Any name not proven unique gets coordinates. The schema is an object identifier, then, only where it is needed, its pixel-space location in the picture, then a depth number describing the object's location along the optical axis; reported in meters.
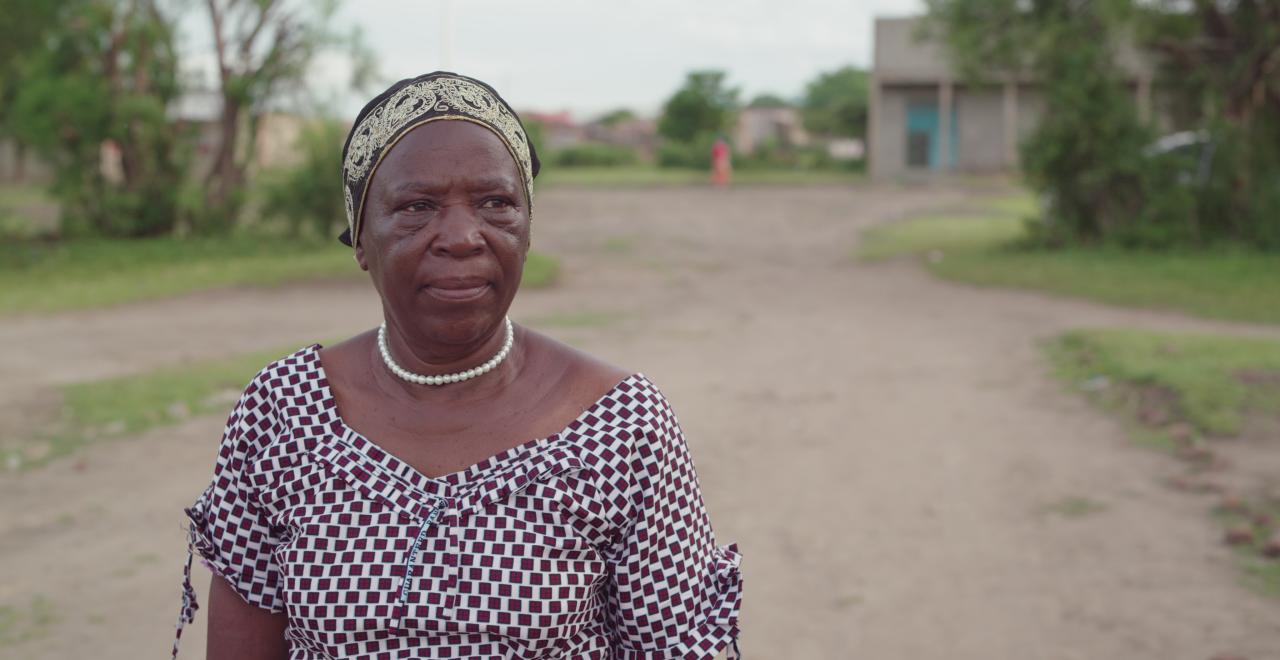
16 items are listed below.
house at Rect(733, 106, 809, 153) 67.69
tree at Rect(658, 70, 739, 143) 50.00
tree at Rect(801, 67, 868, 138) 43.91
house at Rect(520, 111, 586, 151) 68.62
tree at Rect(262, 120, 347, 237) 18.66
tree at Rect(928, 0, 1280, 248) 15.28
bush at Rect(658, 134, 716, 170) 42.48
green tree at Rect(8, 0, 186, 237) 17.84
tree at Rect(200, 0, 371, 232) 18.98
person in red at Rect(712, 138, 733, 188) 32.62
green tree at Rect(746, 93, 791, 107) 80.56
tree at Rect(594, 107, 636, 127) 80.81
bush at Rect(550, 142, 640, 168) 46.19
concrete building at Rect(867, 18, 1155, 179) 33.84
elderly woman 1.78
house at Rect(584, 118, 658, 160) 64.65
